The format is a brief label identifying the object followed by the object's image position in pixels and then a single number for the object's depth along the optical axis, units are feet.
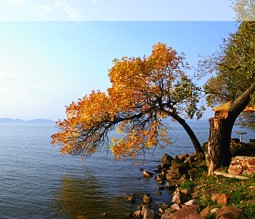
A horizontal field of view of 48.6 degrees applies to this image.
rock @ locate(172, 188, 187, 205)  62.64
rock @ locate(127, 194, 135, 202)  72.45
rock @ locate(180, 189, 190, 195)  67.03
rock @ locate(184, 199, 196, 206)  55.88
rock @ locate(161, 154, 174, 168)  110.96
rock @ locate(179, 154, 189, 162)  106.06
